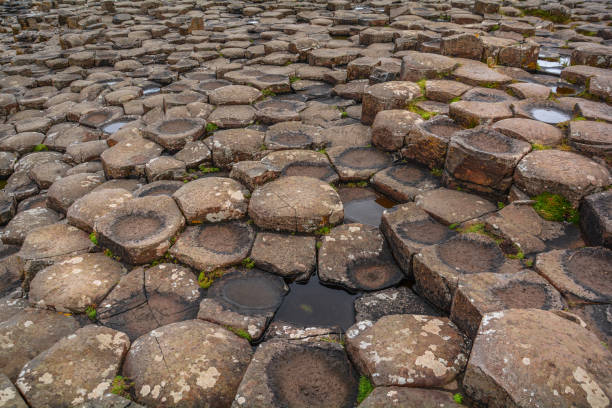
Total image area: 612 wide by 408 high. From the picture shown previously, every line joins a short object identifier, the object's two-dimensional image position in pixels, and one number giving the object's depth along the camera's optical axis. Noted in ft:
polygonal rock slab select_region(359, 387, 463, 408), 5.90
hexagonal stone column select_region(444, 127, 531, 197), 9.81
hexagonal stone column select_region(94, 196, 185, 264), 9.02
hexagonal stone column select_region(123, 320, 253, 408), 6.38
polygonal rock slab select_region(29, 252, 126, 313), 8.14
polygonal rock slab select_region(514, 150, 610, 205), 9.06
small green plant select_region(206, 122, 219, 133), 14.58
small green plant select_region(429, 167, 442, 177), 11.48
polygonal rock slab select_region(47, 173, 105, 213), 12.11
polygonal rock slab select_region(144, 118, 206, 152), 13.55
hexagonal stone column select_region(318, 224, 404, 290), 8.72
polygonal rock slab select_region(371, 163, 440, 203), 10.96
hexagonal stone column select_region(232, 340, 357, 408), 6.31
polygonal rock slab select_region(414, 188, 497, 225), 9.55
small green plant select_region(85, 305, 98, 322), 8.01
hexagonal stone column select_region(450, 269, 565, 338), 6.91
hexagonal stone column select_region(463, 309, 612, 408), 5.41
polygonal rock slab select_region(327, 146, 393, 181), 11.94
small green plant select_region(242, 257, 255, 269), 9.09
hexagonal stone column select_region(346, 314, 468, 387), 6.32
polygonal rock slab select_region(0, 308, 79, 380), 7.09
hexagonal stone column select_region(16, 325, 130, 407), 6.31
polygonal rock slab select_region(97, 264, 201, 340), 7.91
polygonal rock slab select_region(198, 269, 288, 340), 7.72
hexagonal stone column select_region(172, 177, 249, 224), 10.05
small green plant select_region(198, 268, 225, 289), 8.64
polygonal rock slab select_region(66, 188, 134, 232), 10.11
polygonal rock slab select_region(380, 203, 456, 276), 8.69
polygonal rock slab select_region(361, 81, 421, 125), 14.20
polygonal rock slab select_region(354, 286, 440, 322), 7.93
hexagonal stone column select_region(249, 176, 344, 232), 9.78
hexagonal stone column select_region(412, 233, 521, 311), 7.76
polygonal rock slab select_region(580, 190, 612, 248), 8.09
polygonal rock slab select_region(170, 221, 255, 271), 8.96
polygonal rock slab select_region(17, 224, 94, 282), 9.17
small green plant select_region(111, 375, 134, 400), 6.44
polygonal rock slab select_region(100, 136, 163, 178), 12.88
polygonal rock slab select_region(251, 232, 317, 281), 8.93
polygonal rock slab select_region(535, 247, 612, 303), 7.19
